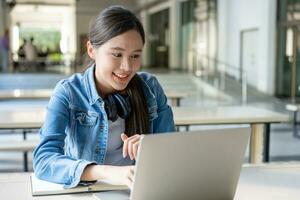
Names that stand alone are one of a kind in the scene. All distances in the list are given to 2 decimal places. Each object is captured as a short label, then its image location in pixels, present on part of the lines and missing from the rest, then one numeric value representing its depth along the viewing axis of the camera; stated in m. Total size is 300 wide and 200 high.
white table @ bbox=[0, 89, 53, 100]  4.95
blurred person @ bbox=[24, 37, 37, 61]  14.79
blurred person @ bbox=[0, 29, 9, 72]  13.65
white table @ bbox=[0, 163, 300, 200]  1.20
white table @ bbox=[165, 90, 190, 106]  5.14
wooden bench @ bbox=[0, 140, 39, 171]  3.29
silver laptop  0.91
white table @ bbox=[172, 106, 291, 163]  2.97
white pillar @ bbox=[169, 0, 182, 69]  15.17
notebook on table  1.19
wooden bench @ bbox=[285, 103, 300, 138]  5.11
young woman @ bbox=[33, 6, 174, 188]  1.23
